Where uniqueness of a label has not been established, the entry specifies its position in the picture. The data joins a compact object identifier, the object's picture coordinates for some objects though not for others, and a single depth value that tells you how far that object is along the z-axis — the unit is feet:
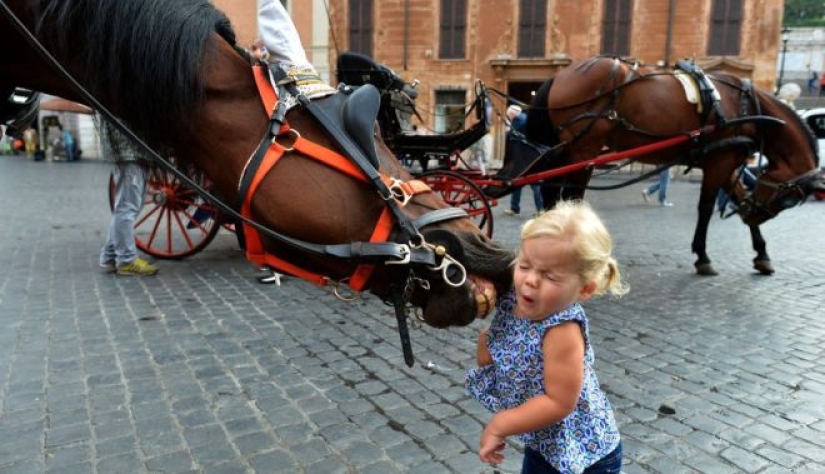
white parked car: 57.21
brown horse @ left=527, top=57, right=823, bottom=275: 18.42
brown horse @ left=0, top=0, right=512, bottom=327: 4.69
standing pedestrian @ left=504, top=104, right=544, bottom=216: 20.12
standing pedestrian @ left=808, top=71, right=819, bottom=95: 110.52
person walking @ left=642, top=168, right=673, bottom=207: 36.91
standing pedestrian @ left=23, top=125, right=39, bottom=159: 83.76
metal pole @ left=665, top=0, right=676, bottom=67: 76.89
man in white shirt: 6.30
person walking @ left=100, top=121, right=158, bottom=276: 17.49
